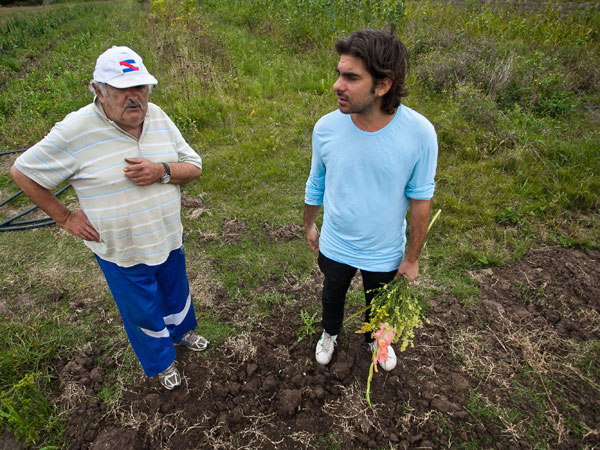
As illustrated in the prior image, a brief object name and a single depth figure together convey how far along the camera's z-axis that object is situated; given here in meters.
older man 1.71
